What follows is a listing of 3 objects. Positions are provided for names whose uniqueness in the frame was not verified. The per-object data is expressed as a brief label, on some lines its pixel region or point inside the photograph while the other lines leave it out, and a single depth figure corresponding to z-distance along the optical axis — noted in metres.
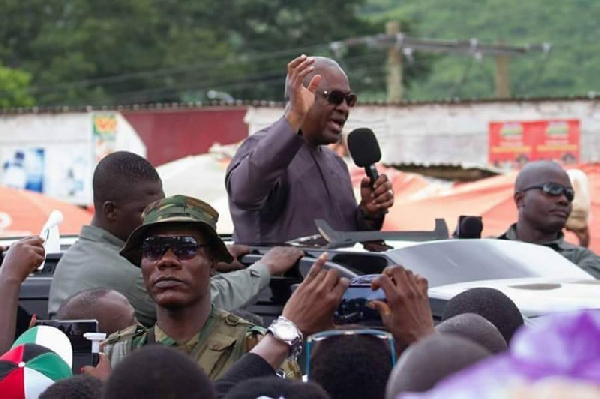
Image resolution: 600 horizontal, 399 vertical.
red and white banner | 29.02
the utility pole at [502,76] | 43.71
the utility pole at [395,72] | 41.19
